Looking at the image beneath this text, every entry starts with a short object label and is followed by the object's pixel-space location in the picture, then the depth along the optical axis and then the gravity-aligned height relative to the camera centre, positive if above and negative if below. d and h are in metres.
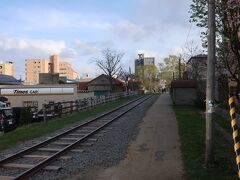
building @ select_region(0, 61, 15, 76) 81.11 +7.97
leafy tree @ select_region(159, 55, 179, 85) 76.74 +7.57
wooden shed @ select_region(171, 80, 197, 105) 25.01 -0.36
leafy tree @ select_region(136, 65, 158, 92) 88.36 +5.14
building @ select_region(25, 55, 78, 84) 94.71 +10.26
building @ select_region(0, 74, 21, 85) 48.69 +2.07
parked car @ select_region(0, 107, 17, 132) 15.25 -2.12
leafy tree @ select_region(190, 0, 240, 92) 11.48 +3.14
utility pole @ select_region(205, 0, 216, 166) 5.83 +0.20
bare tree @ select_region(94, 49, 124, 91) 52.21 +5.37
